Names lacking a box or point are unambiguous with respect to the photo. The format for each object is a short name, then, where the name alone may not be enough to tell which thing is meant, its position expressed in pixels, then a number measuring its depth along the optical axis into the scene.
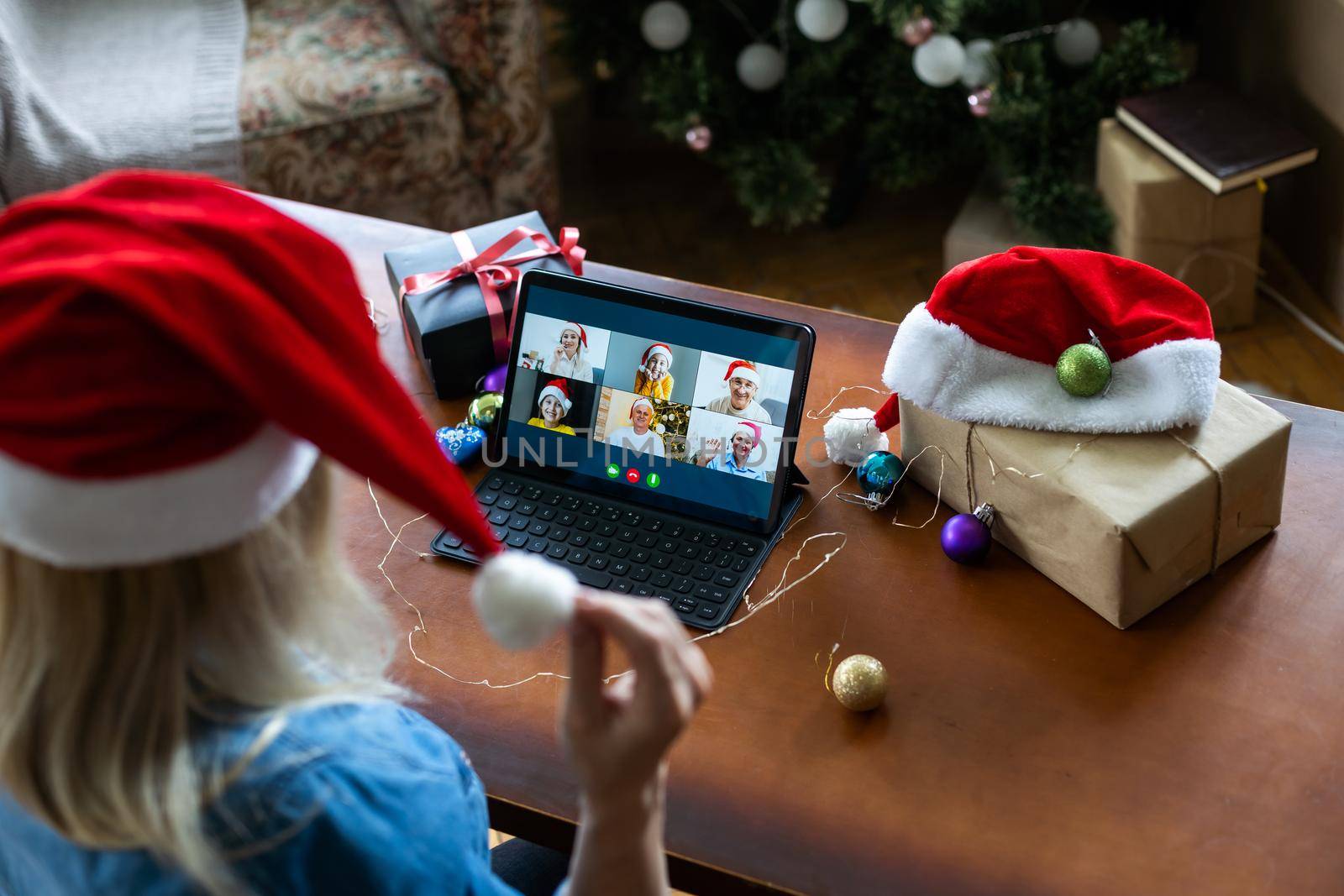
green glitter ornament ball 0.95
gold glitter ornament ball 0.88
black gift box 1.17
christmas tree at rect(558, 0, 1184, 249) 1.95
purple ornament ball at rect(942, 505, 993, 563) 0.98
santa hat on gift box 0.96
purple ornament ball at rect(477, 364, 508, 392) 1.18
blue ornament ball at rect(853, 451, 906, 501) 1.04
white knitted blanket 1.92
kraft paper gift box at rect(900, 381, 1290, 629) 0.89
